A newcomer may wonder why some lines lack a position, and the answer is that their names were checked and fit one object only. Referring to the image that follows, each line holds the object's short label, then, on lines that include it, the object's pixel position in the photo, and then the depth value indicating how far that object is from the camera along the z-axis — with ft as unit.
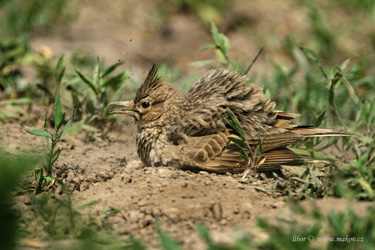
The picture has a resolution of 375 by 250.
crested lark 29.09
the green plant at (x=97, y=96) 35.86
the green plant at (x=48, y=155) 26.23
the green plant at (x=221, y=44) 35.70
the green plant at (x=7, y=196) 17.30
